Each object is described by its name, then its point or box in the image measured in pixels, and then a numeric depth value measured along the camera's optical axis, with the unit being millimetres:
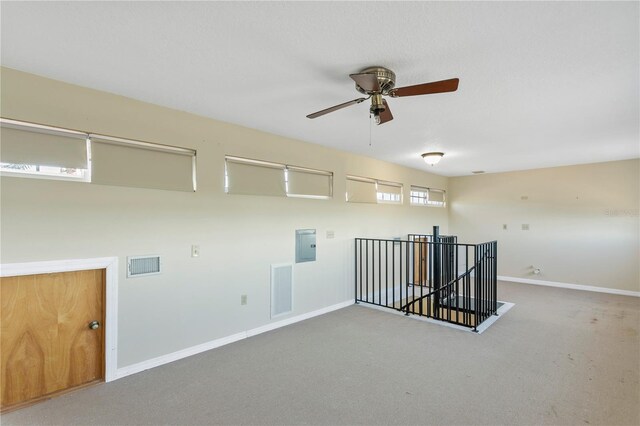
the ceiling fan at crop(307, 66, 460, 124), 2046
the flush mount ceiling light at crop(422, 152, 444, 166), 4828
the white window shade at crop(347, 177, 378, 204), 5215
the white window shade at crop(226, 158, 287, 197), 3614
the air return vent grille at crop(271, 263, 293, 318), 3946
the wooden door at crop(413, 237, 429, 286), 6396
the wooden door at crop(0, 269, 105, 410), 2320
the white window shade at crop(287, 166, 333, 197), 4277
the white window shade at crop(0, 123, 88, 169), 2305
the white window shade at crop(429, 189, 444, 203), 7525
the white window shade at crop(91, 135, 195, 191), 2707
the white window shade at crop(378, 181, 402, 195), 5930
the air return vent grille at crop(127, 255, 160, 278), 2820
